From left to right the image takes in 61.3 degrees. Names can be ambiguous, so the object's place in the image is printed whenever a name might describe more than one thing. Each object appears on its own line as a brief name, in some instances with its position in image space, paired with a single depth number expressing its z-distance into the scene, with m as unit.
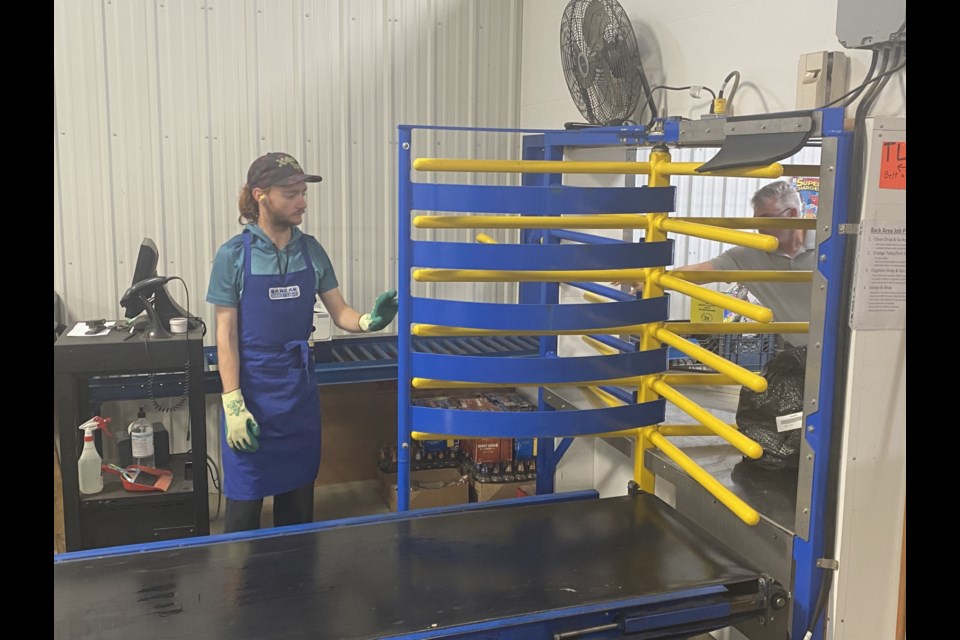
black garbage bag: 2.28
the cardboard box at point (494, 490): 4.23
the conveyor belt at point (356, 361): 3.99
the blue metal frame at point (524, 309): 2.14
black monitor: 3.81
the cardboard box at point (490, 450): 4.31
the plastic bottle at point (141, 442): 3.80
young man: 3.41
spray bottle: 3.55
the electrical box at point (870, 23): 1.89
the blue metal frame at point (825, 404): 1.67
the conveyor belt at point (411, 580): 1.70
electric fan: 3.12
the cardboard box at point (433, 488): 4.19
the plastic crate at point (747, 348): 3.09
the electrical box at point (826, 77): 2.23
